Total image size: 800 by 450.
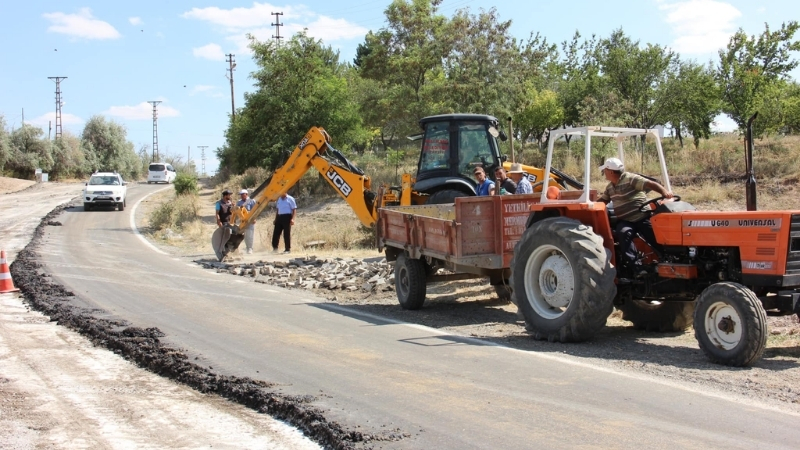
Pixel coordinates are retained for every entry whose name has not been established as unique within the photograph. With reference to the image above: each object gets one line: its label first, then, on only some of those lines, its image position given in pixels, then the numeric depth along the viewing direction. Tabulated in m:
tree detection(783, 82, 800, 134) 28.59
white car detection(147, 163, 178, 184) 63.50
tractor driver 8.51
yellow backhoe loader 14.41
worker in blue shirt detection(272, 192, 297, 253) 20.14
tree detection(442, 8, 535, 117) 29.08
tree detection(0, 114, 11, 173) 63.82
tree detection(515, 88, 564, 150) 34.75
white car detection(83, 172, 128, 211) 34.47
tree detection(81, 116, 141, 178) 85.19
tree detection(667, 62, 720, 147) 29.55
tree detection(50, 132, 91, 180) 73.25
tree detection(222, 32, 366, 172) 34.31
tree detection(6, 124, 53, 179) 67.25
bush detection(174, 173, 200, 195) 39.28
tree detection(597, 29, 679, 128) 31.78
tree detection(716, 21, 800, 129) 27.80
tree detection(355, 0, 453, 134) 32.19
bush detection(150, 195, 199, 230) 29.45
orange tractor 7.25
